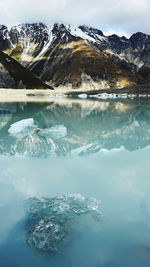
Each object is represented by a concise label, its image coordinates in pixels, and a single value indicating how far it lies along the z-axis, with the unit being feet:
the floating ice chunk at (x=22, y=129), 60.32
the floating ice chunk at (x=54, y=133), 59.19
